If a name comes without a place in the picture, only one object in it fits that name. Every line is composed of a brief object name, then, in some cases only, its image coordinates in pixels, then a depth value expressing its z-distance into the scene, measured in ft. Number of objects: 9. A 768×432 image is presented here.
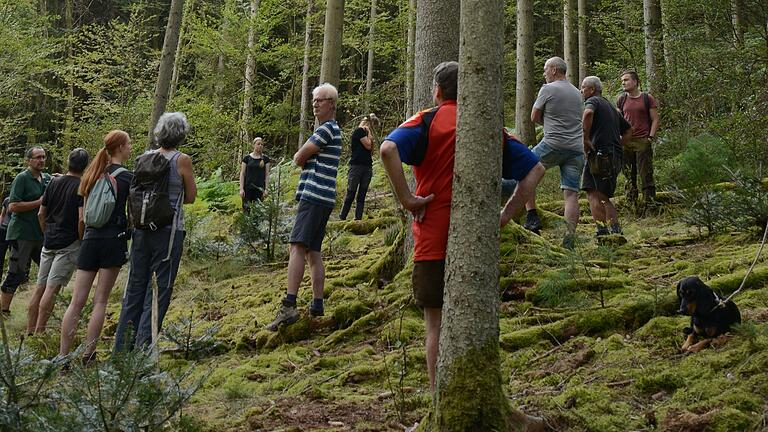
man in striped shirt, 21.48
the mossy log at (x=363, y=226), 36.22
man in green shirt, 30.27
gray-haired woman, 20.24
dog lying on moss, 14.28
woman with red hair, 21.54
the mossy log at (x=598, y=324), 17.01
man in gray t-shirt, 25.80
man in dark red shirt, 31.07
